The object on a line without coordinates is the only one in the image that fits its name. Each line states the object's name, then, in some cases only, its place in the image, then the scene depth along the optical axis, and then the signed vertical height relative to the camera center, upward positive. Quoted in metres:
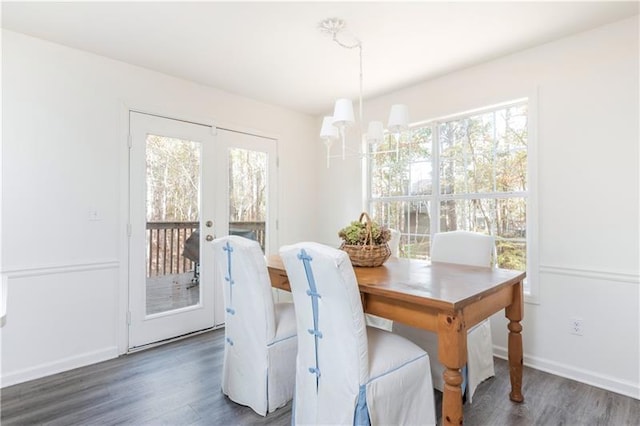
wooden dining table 1.42 -0.40
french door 2.87 +0.00
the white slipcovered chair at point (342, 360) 1.44 -0.65
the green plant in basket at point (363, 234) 2.10 -0.12
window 2.72 +0.32
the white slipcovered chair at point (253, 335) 1.86 -0.68
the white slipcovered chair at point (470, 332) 2.09 -0.74
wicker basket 2.06 -0.23
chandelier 2.06 +0.61
